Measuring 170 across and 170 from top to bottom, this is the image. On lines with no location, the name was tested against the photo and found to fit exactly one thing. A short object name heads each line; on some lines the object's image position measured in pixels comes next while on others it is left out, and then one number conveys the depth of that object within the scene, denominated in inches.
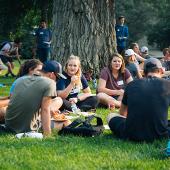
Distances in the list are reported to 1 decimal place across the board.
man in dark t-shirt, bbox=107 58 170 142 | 350.8
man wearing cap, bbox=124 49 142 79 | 648.8
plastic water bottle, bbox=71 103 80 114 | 521.7
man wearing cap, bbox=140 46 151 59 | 988.5
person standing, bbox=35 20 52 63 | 1182.2
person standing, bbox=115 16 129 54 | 1209.0
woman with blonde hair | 523.1
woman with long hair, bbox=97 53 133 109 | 556.9
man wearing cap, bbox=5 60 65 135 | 367.0
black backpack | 387.1
